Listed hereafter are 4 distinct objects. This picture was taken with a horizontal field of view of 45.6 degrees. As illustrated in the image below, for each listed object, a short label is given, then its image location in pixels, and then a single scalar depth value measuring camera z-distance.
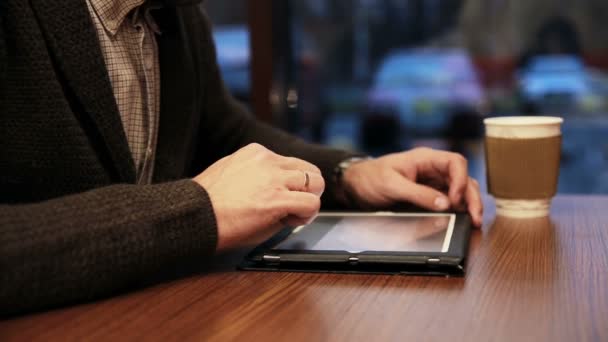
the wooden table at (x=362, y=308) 0.60
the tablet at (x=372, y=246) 0.76
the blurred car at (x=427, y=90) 2.51
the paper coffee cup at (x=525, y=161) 1.03
